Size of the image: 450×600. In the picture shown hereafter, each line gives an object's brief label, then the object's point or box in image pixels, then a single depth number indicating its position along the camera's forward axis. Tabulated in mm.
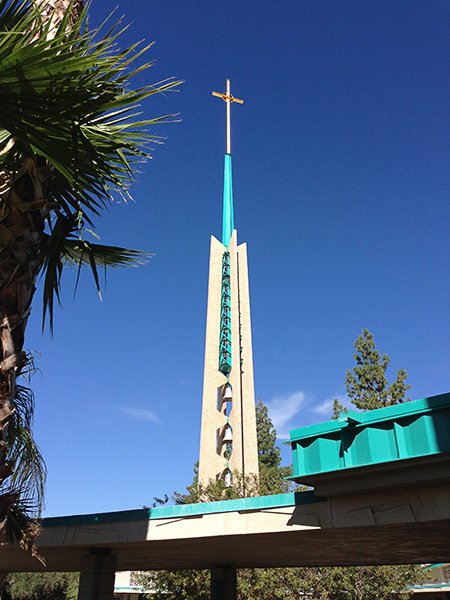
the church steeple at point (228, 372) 31375
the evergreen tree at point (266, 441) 55750
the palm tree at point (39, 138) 5418
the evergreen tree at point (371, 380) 40028
